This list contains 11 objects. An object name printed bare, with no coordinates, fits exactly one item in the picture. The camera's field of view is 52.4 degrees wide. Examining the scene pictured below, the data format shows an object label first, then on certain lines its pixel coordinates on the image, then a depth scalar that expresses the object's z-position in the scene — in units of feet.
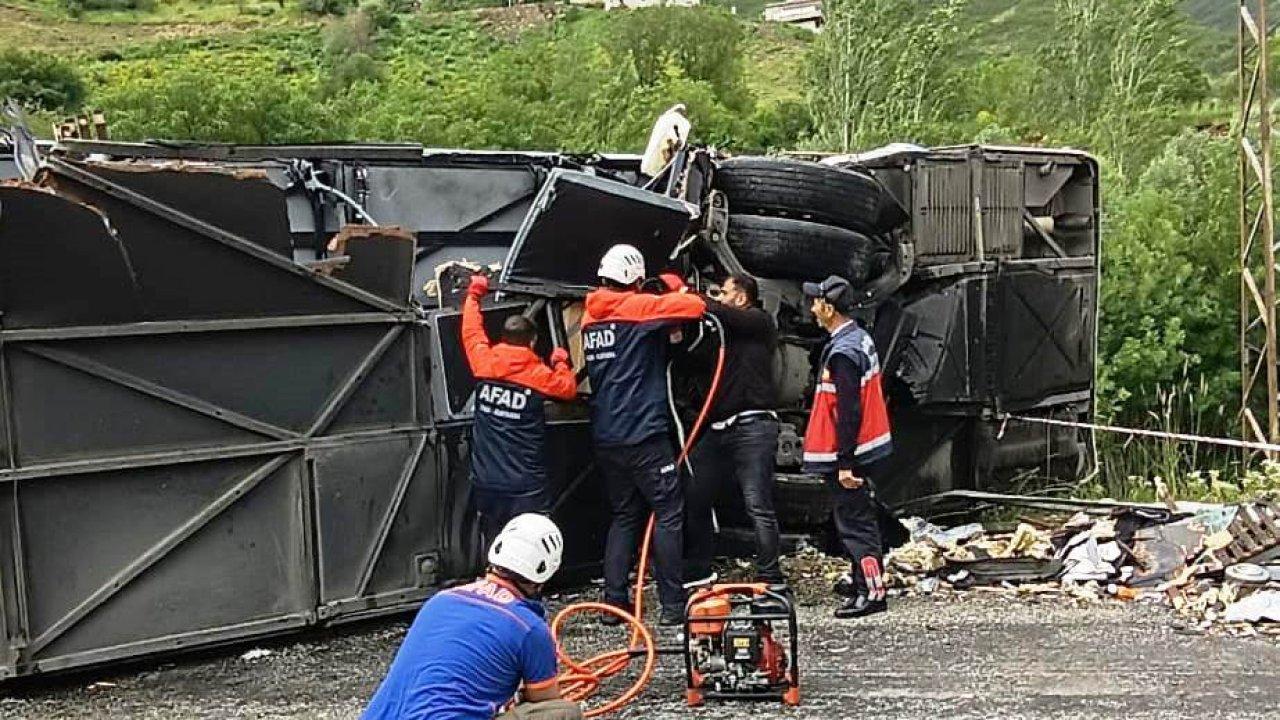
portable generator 17.01
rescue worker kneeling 11.91
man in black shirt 21.77
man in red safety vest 21.06
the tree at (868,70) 101.04
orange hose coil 16.69
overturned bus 18.39
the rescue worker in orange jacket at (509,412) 20.90
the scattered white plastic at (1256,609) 20.29
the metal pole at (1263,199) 36.06
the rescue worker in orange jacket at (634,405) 20.94
